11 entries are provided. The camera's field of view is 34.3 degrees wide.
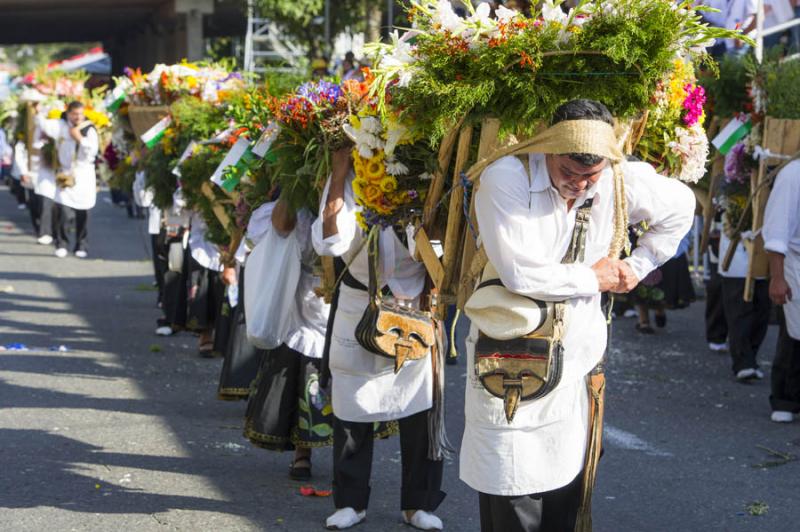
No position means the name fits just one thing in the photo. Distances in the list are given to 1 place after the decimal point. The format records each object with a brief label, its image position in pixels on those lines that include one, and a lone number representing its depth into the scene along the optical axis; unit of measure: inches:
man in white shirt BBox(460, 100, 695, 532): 168.6
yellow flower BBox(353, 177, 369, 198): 215.0
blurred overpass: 1071.0
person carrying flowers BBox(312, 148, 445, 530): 228.5
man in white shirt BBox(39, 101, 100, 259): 690.8
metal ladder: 957.8
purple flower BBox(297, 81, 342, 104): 241.6
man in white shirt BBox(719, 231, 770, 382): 372.5
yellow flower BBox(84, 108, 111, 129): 703.7
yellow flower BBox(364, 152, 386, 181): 211.5
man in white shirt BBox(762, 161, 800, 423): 305.1
